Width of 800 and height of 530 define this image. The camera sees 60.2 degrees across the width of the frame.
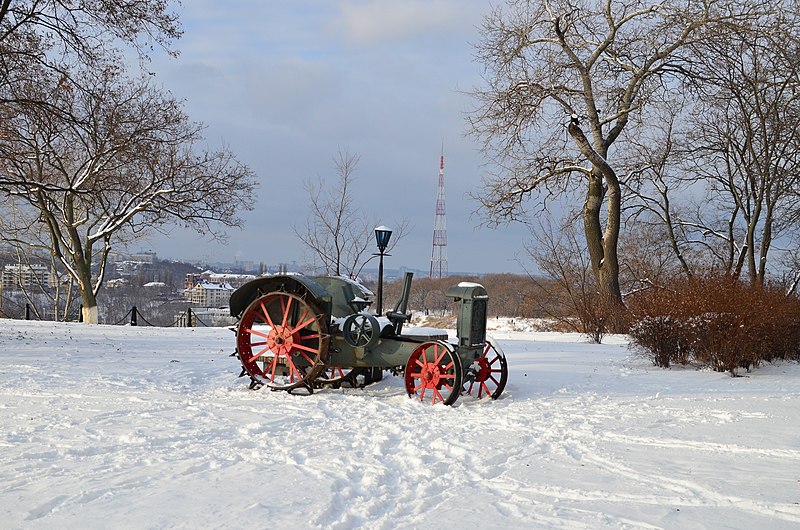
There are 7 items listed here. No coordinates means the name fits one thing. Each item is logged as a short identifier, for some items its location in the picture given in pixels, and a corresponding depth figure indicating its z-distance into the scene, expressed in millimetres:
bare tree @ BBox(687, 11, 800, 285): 17578
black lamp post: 12656
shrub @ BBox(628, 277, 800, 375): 10508
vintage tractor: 7812
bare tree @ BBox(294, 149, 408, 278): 21812
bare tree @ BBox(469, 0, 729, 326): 19203
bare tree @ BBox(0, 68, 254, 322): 20281
